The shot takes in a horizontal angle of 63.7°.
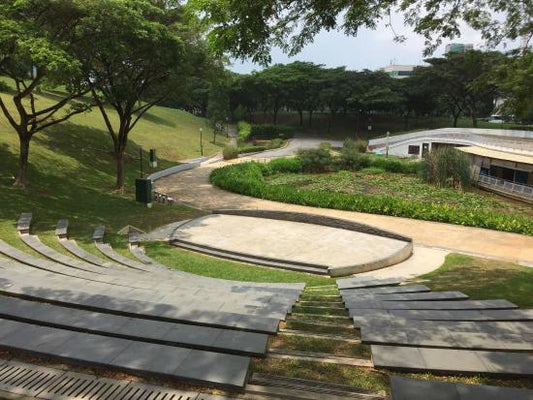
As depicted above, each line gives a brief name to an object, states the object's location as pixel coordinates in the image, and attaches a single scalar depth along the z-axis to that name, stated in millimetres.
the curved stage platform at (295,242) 16703
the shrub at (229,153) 46750
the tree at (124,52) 17984
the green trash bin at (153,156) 28778
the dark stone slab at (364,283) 12822
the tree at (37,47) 16031
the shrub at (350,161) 39094
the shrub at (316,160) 38566
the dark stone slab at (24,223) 16188
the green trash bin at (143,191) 24062
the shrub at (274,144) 57812
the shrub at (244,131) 63919
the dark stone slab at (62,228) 16828
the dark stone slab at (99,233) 17109
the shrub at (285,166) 38362
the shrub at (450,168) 31859
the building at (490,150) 32844
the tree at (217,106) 66688
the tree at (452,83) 61312
